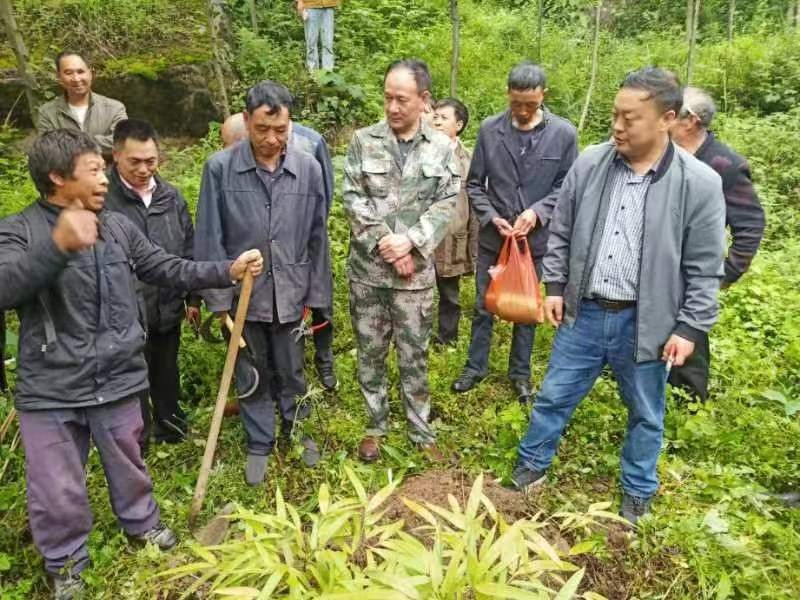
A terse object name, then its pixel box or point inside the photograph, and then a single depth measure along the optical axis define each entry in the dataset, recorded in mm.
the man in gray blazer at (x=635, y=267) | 2857
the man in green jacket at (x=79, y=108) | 4625
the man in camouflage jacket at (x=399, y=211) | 3445
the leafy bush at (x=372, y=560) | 1963
